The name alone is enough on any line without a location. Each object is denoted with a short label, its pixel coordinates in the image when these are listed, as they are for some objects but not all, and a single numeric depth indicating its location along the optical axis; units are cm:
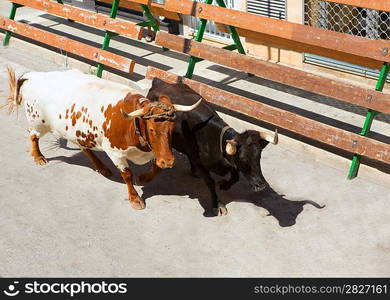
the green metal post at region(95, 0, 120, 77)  1110
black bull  702
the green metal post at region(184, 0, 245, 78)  1002
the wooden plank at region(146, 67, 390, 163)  782
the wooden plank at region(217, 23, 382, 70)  881
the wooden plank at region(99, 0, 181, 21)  1164
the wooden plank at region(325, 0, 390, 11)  780
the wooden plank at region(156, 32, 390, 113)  778
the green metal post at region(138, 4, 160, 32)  1128
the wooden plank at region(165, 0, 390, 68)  776
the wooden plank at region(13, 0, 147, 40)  1041
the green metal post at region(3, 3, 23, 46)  1316
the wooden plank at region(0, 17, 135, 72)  1048
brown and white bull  720
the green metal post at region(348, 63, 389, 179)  788
